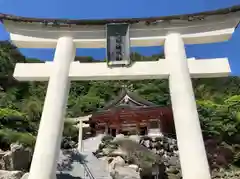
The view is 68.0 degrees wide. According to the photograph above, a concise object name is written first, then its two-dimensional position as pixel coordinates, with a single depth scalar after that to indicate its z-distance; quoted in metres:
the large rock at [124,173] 6.53
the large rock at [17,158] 6.21
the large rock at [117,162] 7.13
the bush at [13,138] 7.45
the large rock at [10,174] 5.14
